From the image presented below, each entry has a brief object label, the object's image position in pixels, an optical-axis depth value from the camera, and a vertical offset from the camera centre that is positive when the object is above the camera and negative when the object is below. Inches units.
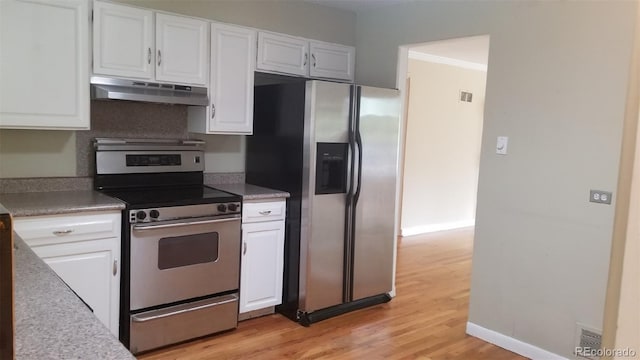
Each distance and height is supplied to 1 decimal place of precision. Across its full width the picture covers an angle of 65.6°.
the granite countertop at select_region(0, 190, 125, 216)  101.5 -16.6
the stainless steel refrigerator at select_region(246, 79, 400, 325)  136.2 -11.4
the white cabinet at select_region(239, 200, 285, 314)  134.1 -33.7
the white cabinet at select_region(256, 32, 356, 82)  147.2 +25.6
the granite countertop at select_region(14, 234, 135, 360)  38.5 -17.3
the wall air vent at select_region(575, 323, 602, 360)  110.7 -42.7
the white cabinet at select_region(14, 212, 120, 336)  101.7 -26.3
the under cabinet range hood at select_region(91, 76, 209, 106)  116.3 +9.6
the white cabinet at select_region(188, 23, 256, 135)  134.3 +13.7
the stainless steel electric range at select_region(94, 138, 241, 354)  113.7 -27.3
